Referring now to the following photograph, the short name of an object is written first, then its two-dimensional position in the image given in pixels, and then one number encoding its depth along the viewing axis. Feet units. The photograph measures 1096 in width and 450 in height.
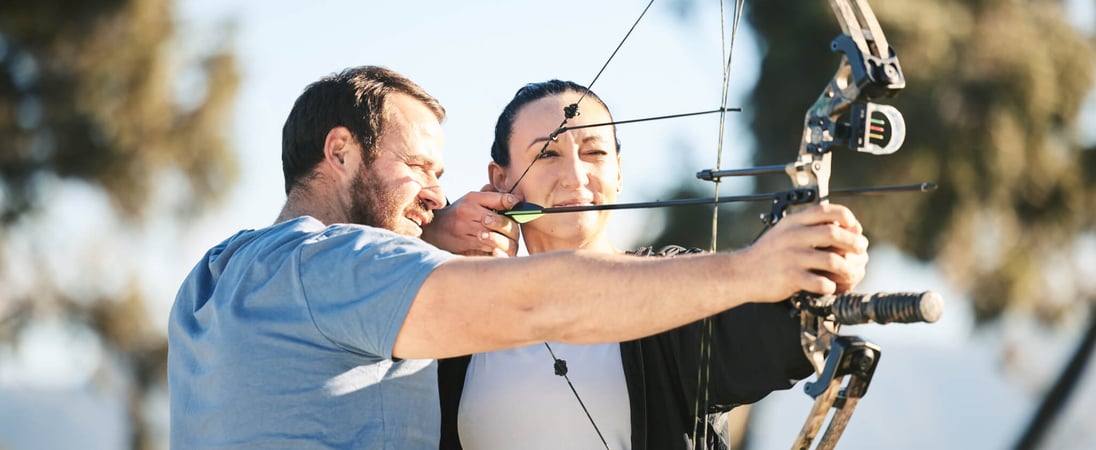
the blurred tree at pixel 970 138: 31.91
